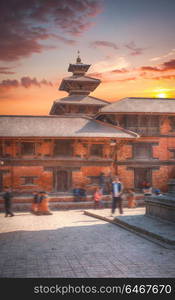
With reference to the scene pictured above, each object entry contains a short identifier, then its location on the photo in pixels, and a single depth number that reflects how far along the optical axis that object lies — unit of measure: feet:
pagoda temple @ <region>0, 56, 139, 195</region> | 71.92
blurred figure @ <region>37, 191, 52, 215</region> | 53.72
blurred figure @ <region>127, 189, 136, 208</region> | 61.16
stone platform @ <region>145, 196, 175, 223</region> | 32.32
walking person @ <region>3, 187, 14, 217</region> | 49.80
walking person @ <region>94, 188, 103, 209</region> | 60.44
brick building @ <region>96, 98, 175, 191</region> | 81.35
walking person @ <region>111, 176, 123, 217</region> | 43.09
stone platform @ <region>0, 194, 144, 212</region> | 59.11
